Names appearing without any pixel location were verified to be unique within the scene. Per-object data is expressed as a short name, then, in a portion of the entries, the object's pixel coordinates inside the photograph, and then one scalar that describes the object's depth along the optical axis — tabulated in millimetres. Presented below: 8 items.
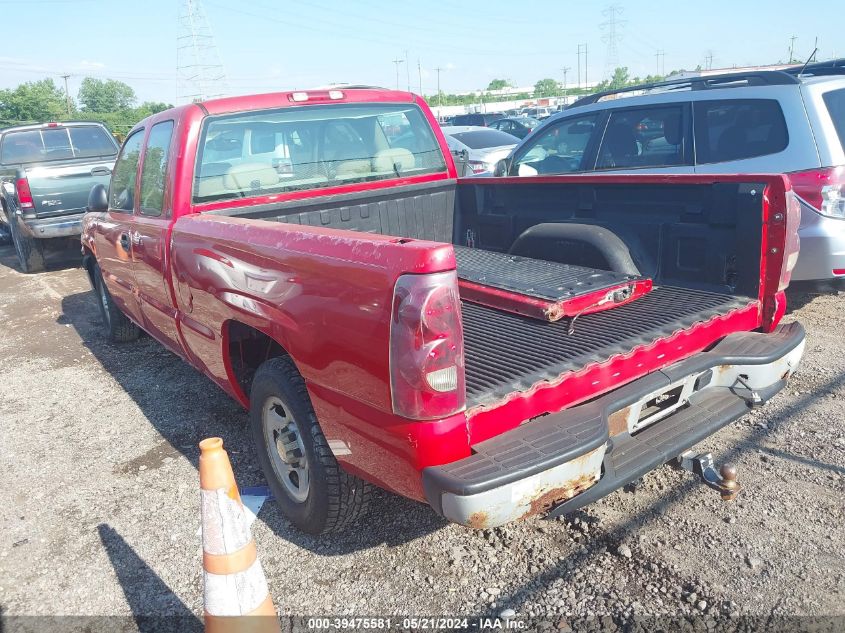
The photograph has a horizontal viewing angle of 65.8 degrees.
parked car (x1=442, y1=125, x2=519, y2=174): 12930
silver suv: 4594
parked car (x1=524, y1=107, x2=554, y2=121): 51069
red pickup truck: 2047
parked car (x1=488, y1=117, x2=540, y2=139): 21156
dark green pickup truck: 8750
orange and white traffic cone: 2045
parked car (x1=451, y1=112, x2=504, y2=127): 23188
